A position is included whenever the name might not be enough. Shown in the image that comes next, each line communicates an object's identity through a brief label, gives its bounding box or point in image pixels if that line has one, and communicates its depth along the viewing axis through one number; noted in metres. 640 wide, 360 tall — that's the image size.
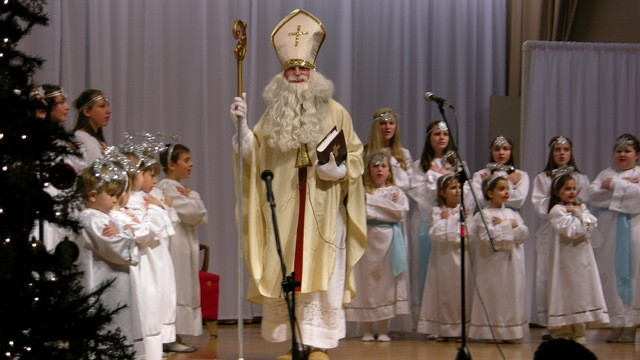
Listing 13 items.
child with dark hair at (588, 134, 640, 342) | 14.87
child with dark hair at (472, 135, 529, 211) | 14.78
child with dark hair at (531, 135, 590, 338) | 15.06
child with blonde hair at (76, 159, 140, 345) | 9.53
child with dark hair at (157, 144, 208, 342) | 13.58
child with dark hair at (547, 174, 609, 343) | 14.12
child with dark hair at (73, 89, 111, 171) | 12.28
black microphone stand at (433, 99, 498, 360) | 10.71
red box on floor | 15.03
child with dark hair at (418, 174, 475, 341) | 14.53
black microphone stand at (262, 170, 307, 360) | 8.20
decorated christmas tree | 5.42
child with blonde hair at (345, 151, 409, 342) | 14.58
